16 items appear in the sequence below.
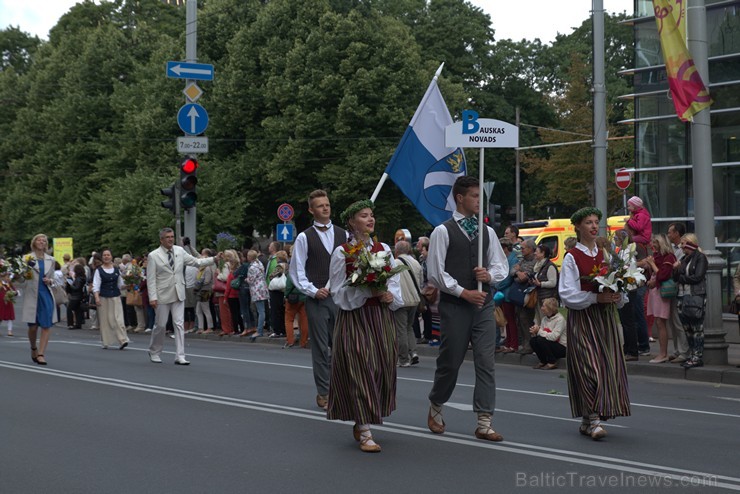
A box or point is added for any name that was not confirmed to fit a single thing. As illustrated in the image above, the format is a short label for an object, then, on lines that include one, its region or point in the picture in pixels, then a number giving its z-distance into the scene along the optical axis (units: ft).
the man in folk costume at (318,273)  33.60
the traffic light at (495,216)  78.46
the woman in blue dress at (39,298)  54.24
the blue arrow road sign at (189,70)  72.33
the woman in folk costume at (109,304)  67.05
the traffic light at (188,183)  70.31
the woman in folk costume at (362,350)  27.71
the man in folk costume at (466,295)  28.45
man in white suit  53.62
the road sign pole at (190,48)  76.23
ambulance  89.61
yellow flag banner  49.75
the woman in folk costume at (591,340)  29.04
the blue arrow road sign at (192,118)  75.36
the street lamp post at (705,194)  49.75
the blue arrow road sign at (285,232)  102.27
